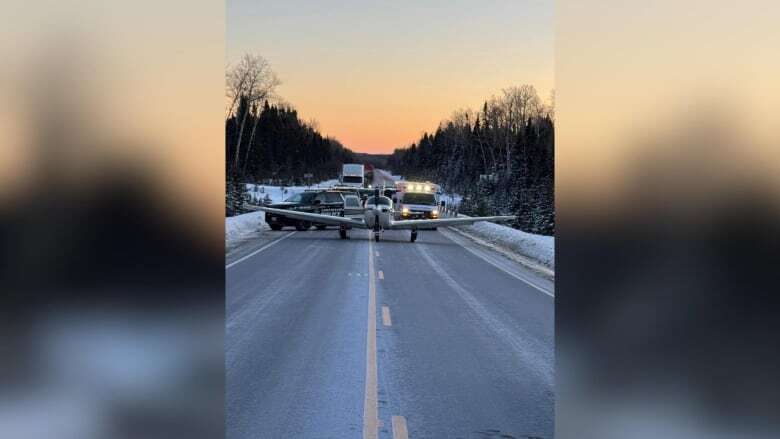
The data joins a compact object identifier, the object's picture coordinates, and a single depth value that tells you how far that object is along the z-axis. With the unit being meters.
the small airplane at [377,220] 30.20
